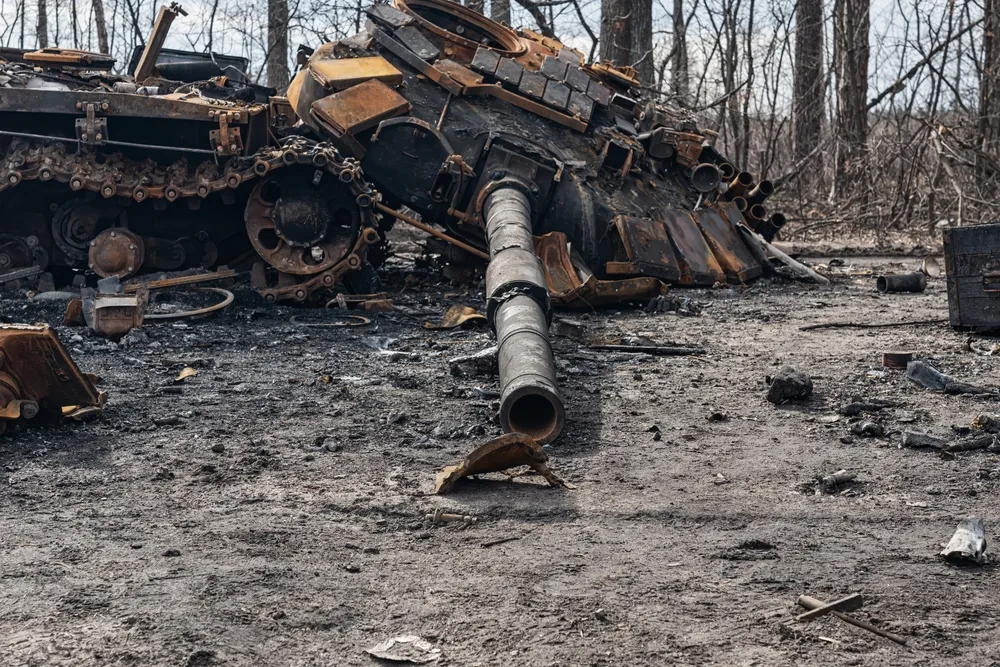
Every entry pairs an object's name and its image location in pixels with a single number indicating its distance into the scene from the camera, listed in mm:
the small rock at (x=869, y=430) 5270
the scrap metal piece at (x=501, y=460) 4441
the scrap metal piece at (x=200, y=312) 8641
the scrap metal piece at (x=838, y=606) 3203
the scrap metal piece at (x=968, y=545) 3617
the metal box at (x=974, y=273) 7727
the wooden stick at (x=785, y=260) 11312
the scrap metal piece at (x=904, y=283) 10492
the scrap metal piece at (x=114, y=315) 7867
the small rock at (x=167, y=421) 5561
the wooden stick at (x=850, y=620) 3076
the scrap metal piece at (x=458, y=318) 8703
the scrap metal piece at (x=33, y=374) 5062
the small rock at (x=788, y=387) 5945
